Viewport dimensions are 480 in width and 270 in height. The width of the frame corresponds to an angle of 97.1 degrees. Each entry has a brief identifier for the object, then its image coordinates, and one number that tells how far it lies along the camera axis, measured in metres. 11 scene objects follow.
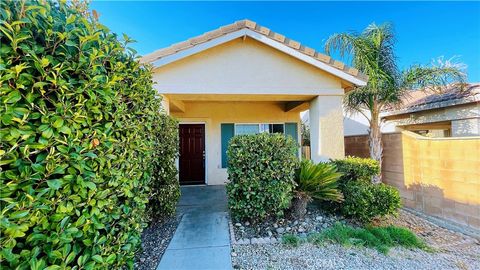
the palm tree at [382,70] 7.73
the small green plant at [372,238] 4.54
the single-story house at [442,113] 8.39
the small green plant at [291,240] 4.49
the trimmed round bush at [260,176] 4.88
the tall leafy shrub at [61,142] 1.57
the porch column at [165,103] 7.01
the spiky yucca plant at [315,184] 5.41
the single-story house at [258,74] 6.95
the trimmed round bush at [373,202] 5.43
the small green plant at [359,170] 6.12
